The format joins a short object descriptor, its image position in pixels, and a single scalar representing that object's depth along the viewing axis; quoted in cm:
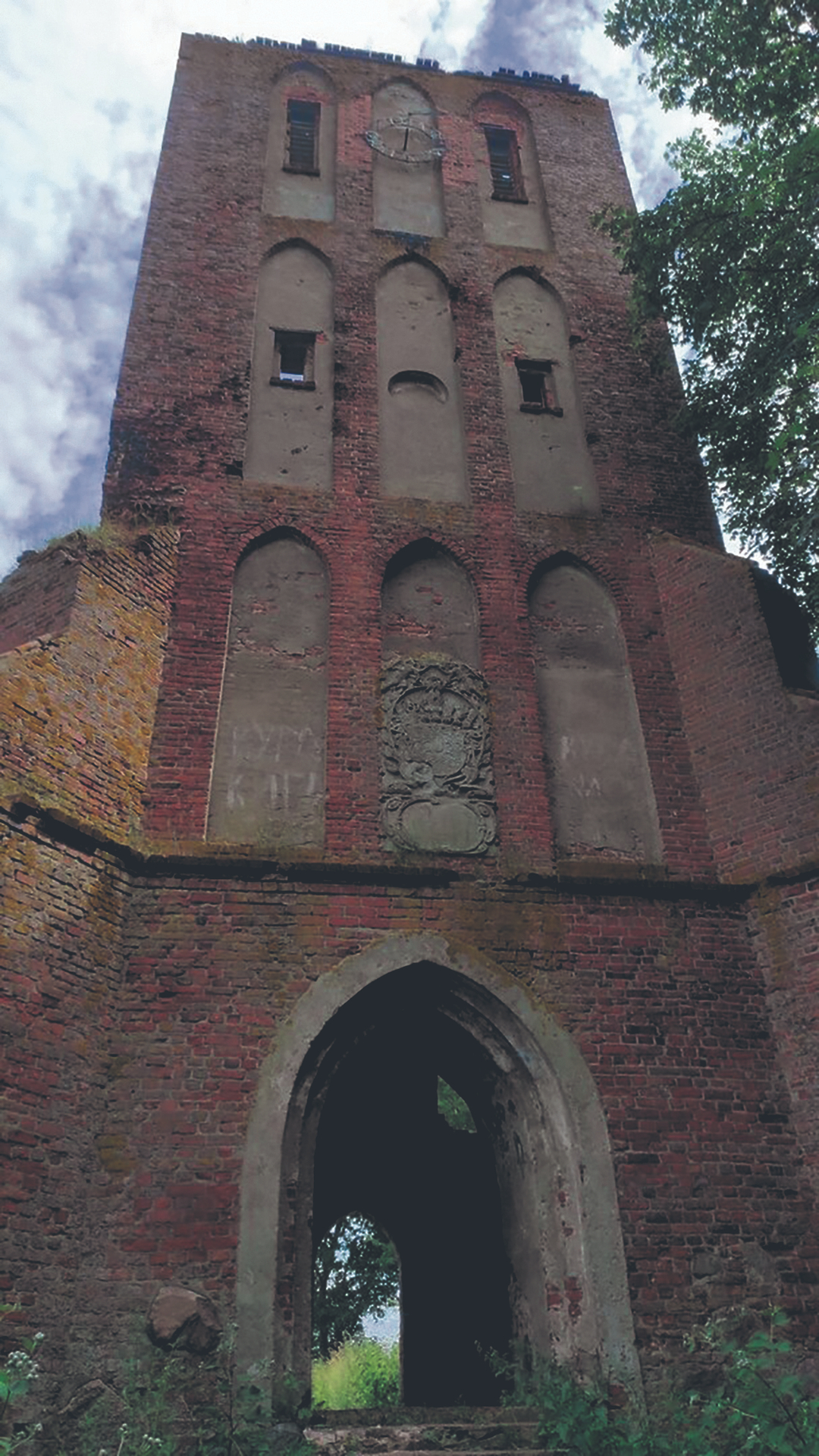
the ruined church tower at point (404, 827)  566
